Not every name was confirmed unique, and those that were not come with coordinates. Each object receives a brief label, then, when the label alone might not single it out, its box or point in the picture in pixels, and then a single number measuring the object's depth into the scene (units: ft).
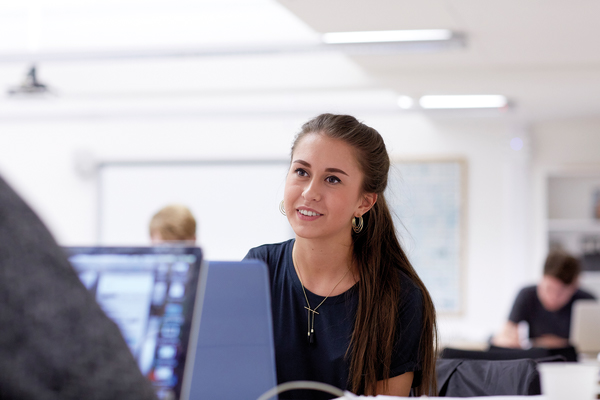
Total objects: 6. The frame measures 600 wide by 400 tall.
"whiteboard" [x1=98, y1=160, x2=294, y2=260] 21.56
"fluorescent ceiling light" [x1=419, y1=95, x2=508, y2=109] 17.07
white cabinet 19.40
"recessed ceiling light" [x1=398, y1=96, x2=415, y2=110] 17.95
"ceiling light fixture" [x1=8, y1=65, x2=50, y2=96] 14.69
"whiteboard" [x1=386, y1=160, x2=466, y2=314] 20.22
